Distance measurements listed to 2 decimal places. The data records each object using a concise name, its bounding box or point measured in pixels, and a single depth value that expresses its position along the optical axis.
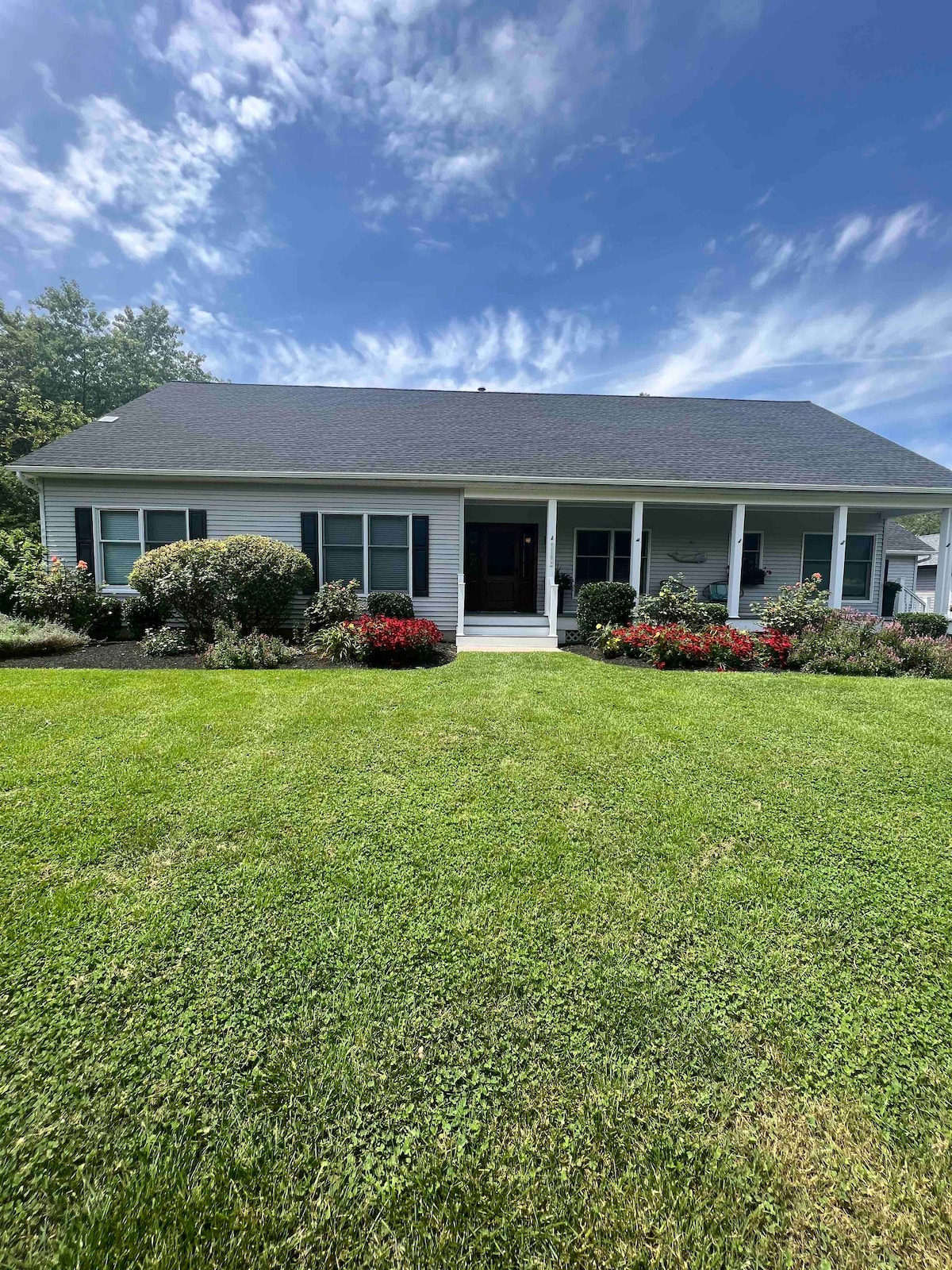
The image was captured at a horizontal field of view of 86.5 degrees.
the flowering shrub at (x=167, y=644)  7.88
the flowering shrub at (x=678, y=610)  9.71
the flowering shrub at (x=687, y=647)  7.63
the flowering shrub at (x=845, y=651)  7.48
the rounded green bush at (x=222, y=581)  8.18
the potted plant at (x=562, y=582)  11.95
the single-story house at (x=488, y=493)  9.97
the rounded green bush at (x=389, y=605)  9.84
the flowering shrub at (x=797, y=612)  9.08
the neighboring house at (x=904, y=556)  16.33
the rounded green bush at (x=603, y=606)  9.70
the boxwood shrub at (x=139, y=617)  9.31
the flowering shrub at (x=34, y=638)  7.53
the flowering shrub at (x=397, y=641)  7.52
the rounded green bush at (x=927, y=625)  10.41
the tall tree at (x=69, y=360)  23.56
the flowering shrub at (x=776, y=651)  8.05
